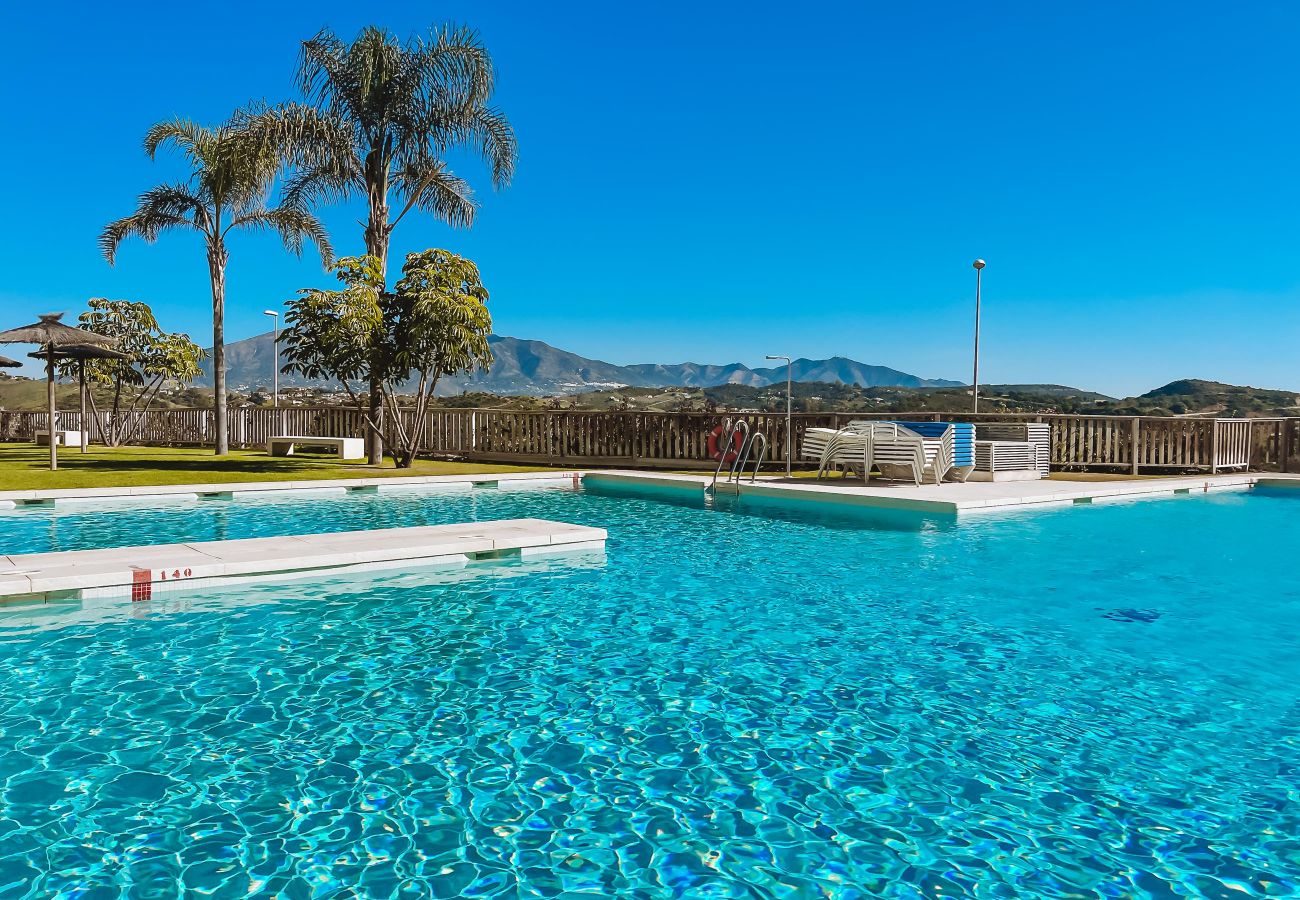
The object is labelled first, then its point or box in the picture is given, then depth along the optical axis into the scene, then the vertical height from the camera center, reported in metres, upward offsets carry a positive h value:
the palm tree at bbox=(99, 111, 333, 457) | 18.22 +5.35
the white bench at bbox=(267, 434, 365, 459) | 18.47 -0.32
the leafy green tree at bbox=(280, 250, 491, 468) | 14.19 +1.85
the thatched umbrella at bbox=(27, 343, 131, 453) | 15.50 +1.53
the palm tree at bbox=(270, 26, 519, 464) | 16.52 +6.58
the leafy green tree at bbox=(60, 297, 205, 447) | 23.69 +2.09
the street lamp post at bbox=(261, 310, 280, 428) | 25.98 +2.20
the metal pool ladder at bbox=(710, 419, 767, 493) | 12.77 -0.31
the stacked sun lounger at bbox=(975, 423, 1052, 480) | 13.61 -0.32
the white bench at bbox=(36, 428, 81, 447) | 23.31 -0.19
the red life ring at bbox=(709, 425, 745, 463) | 13.95 -0.27
